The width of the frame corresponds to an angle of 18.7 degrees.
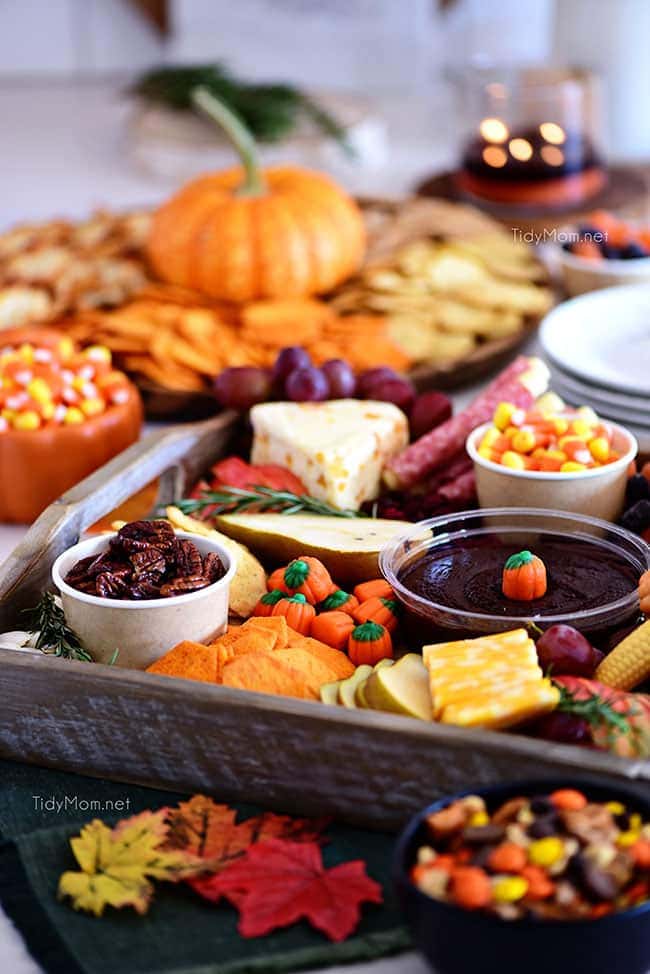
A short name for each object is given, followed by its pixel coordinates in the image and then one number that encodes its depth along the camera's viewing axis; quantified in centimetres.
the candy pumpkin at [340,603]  90
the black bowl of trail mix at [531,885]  68
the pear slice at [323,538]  93
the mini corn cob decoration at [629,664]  82
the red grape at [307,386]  107
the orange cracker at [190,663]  83
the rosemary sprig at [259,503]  98
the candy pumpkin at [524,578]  86
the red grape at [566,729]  78
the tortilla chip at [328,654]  85
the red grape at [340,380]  108
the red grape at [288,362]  109
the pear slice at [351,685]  82
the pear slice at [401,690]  80
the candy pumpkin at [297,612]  89
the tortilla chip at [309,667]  83
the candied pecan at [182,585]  86
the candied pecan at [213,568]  87
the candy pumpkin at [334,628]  88
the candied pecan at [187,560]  87
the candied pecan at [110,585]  86
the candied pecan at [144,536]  88
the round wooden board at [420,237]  117
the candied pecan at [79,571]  87
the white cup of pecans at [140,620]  85
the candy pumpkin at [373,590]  91
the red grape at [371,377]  109
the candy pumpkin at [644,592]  85
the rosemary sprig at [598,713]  78
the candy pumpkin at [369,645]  86
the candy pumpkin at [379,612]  89
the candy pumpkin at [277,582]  92
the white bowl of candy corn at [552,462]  95
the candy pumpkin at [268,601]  90
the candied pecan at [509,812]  72
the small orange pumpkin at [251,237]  131
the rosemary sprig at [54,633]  85
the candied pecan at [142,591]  86
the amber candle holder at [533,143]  148
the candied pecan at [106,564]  87
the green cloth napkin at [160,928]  73
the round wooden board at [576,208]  148
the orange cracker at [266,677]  82
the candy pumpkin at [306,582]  91
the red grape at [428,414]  106
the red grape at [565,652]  82
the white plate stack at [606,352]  106
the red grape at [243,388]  109
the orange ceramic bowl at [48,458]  103
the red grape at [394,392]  108
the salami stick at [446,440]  102
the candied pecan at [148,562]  86
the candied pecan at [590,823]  70
